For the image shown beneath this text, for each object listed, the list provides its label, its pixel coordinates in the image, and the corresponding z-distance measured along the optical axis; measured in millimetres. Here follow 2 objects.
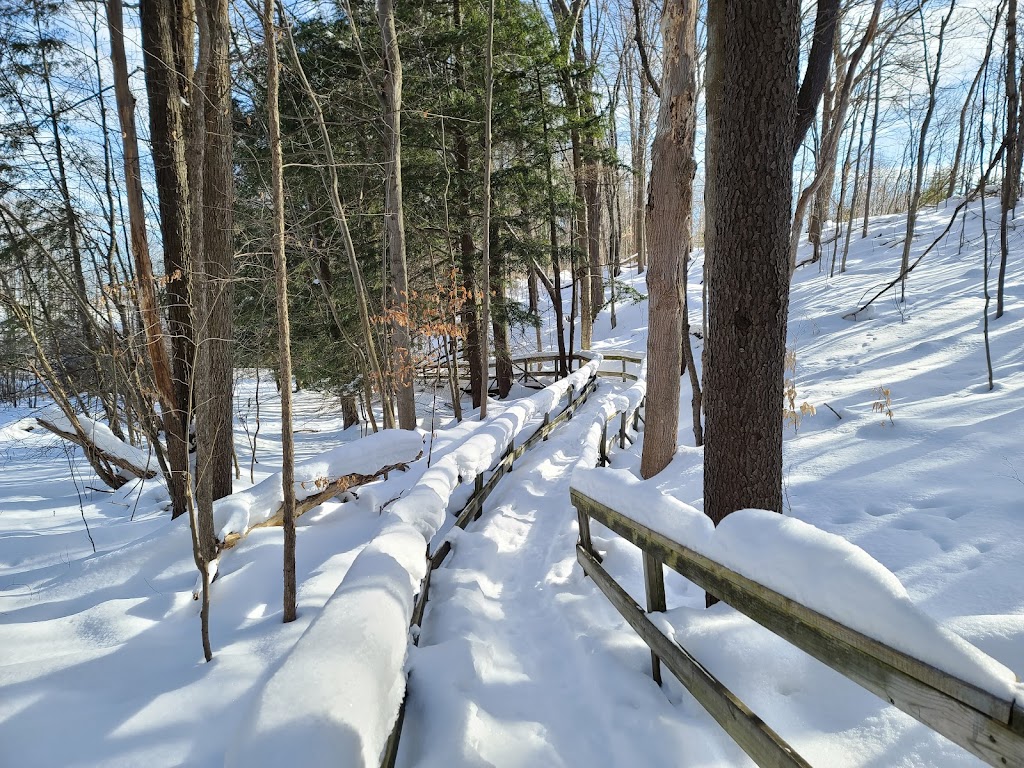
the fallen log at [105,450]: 8773
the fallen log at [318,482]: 4488
